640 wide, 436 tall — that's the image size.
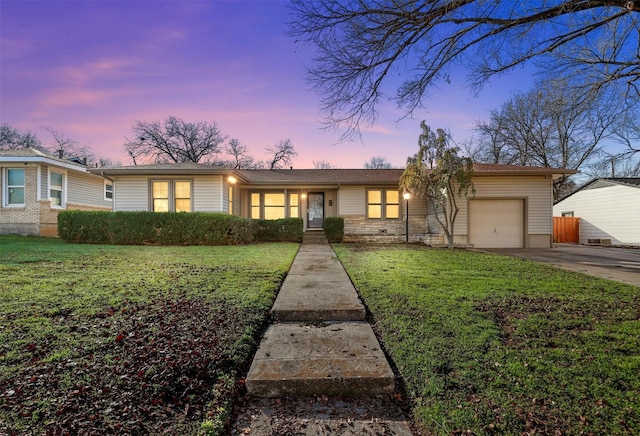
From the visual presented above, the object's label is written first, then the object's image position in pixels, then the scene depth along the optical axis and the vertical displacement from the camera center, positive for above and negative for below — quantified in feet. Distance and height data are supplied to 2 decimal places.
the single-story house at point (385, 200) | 38.99 +2.70
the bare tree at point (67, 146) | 101.36 +26.07
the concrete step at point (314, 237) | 42.33 -2.89
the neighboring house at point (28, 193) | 41.14 +3.64
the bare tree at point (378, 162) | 118.95 +23.13
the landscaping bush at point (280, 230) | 41.39 -1.66
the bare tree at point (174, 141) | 91.06 +24.99
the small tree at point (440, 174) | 33.78 +5.37
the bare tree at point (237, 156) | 101.14 +22.25
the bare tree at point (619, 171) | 78.20 +13.10
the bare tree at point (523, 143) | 69.15 +19.41
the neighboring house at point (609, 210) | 47.19 +1.47
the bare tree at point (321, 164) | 116.67 +21.98
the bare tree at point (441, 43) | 11.99 +8.24
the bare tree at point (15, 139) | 90.43 +25.45
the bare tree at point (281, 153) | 97.73 +22.07
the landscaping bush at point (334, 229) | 43.34 -1.59
